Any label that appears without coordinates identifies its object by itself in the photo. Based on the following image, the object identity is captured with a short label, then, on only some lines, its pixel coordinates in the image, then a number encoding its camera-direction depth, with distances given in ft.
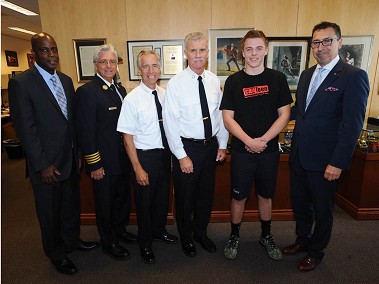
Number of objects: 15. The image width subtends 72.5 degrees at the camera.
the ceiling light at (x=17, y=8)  15.48
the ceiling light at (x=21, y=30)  23.40
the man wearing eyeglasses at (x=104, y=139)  6.35
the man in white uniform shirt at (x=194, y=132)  6.42
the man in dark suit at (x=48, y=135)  5.86
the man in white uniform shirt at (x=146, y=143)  6.41
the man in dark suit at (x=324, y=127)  5.70
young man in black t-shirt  6.32
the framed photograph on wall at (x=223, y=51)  11.09
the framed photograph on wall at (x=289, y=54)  11.19
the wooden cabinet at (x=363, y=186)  8.91
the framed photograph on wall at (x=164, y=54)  11.21
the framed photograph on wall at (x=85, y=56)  11.19
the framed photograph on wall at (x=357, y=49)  11.26
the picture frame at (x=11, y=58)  27.44
